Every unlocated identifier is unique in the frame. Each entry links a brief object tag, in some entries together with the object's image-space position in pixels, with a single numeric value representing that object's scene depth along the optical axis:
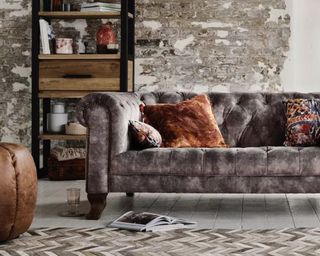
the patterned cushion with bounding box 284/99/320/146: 4.61
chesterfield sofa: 4.23
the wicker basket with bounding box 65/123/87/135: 6.28
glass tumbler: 4.32
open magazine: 3.85
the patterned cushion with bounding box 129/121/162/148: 4.39
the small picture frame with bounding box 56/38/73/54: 6.29
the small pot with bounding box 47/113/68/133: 6.38
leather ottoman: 3.43
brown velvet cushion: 4.64
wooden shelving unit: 6.14
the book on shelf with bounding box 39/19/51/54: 6.23
